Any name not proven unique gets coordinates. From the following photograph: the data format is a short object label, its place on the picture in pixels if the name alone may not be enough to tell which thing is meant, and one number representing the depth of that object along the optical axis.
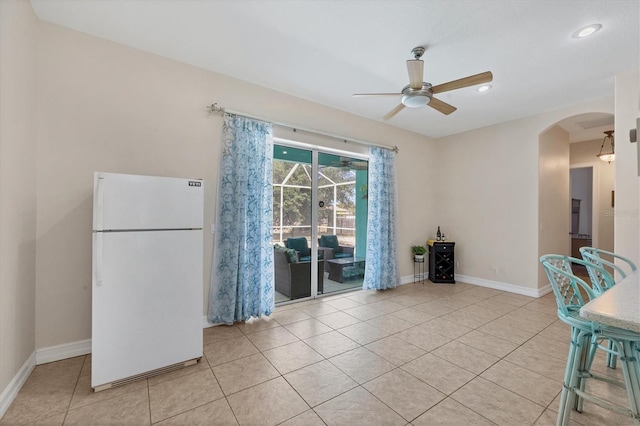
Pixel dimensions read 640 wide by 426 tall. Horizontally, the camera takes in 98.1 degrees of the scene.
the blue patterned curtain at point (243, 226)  3.19
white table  0.99
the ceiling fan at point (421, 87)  2.46
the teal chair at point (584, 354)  1.43
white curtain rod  3.21
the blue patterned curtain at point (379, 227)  4.73
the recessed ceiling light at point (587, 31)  2.39
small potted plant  5.32
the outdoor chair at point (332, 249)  4.44
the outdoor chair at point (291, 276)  4.07
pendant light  5.11
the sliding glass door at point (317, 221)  4.02
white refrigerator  2.04
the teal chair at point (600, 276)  2.07
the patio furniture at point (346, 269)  4.77
